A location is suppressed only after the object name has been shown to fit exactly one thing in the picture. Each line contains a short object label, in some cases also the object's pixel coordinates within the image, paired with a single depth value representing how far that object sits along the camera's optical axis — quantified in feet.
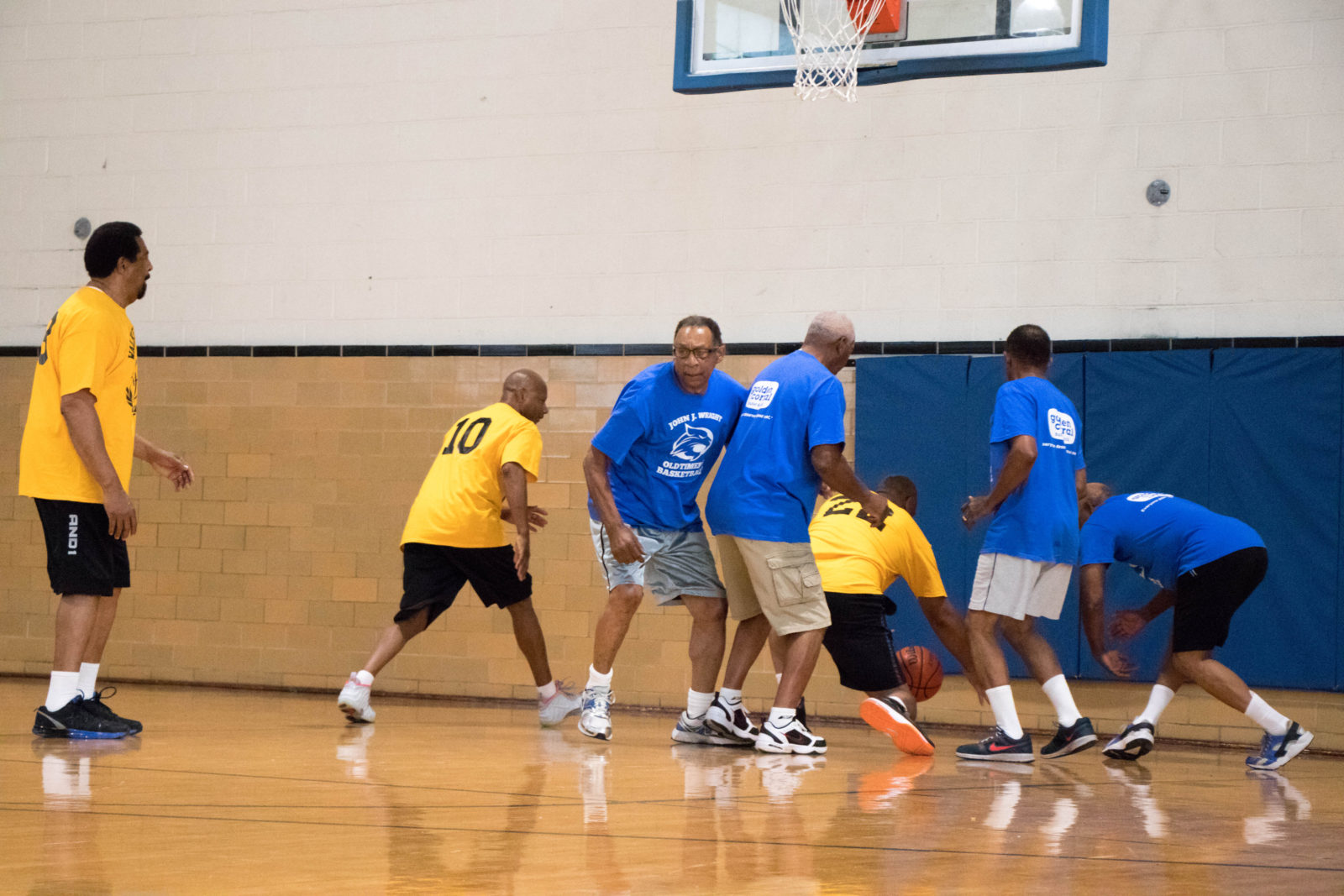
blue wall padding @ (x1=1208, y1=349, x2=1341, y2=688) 48.52
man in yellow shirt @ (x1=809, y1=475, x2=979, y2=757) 42.01
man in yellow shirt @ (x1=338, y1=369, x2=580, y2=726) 45.65
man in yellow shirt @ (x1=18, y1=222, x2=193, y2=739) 36.65
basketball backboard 44.45
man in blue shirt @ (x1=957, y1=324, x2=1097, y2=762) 40.09
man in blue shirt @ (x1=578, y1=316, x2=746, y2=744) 40.60
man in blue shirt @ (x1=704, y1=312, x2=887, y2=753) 39.04
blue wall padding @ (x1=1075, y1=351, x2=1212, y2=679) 50.21
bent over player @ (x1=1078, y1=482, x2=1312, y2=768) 41.06
